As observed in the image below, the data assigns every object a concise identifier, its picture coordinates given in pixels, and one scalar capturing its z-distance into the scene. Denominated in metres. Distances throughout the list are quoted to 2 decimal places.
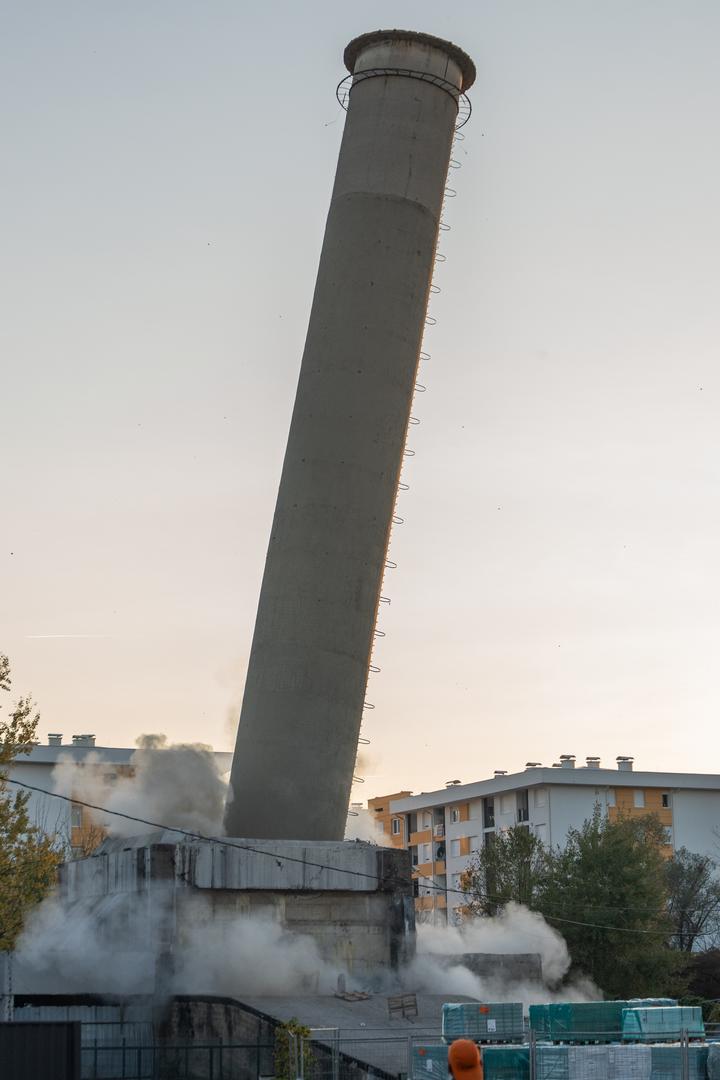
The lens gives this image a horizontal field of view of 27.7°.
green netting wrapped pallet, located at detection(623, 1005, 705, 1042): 26.95
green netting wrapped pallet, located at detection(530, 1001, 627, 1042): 27.86
